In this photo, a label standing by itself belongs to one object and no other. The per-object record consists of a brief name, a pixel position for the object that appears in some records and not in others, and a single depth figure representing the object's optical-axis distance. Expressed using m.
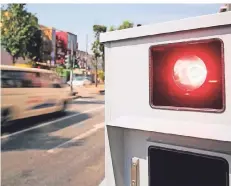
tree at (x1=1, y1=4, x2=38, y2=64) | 14.04
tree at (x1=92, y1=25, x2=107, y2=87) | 18.14
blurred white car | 24.92
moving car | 5.69
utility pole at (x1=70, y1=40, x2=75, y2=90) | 17.02
